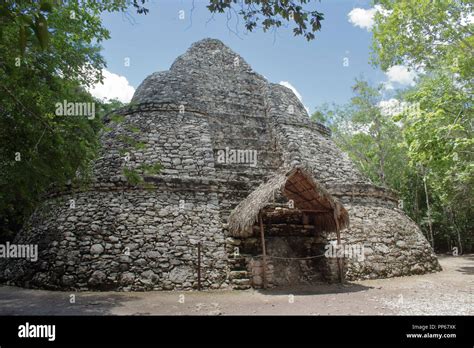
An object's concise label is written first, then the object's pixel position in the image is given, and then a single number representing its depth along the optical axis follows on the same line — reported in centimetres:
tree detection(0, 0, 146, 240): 485
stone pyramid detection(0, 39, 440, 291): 766
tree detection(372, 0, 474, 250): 1017
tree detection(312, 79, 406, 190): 2311
